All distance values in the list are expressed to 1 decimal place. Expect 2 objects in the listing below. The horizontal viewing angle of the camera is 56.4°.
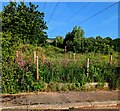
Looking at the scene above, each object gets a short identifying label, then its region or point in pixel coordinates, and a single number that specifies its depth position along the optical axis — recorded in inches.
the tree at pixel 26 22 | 473.5
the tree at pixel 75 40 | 683.5
